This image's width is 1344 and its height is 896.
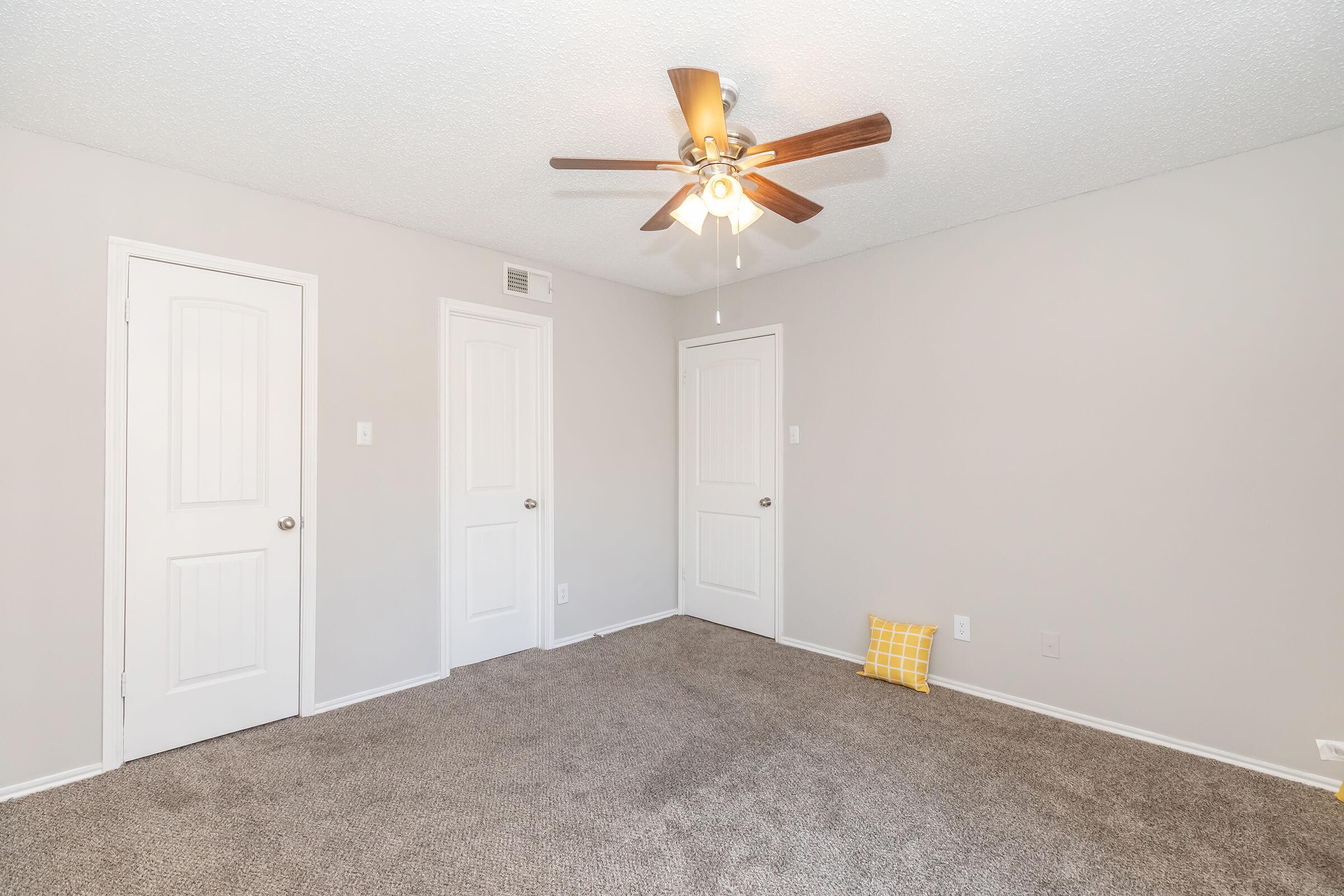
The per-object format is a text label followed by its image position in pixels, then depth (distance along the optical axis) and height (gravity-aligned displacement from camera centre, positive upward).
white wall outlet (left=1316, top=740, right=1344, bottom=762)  2.22 -1.09
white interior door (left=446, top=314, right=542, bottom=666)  3.50 -0.21
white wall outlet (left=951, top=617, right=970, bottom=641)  3.18 -0.92
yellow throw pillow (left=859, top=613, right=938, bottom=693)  3.19 -1.08
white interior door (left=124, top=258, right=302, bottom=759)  2.49 -0.22
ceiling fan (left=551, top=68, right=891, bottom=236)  1.64 +0.91
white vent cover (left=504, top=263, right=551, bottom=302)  3.70 +1.05
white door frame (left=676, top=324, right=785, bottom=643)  4.00 -0.17
